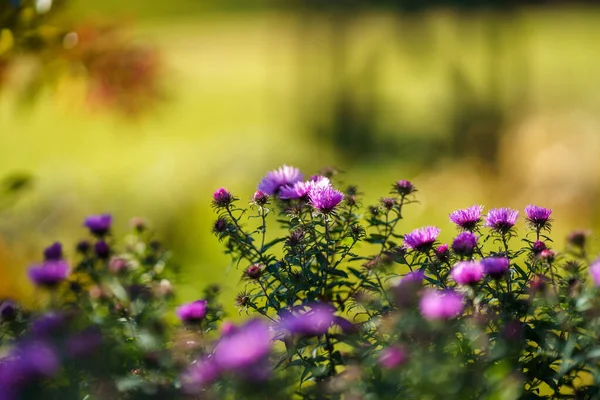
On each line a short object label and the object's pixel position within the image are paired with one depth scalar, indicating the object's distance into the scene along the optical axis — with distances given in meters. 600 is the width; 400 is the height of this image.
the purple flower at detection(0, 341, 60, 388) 2.41
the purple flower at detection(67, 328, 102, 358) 2.43
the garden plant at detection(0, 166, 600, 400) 2.40
